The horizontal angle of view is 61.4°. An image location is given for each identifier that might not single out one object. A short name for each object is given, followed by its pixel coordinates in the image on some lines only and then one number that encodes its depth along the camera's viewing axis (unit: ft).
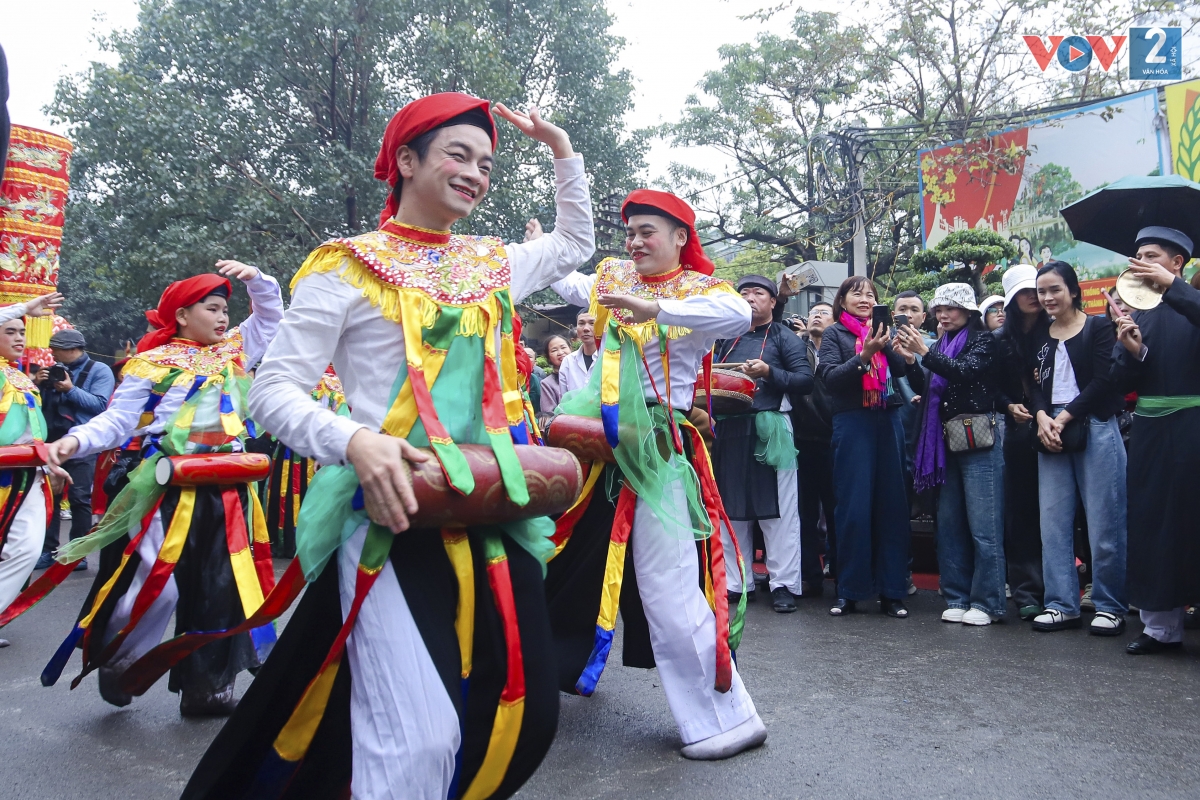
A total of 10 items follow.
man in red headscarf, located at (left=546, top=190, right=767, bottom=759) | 11.80
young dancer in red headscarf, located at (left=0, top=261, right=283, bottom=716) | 14.03
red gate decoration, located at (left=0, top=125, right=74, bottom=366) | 25.94
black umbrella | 16.81
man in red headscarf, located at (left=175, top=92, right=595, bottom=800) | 7.14
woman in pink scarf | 20.03
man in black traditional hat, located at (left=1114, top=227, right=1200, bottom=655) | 15.87
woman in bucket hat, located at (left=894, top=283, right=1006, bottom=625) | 18.85
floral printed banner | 45.21
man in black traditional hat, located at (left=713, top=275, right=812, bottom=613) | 21.25
